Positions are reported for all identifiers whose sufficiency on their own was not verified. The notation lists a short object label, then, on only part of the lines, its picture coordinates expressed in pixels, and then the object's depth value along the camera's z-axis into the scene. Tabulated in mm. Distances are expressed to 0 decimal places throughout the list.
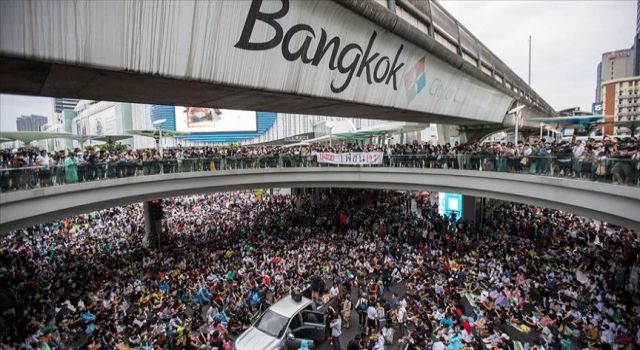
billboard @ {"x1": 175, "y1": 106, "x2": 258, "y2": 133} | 60750
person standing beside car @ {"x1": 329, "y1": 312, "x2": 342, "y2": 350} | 9227
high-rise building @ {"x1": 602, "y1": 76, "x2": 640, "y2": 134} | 87938
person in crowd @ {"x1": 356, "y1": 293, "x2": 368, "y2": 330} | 10461
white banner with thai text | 18312
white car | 8547
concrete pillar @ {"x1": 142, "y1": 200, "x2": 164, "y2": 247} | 19781
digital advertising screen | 20391
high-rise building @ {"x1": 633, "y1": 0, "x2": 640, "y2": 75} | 115225
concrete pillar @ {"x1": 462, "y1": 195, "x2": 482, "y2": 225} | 20109
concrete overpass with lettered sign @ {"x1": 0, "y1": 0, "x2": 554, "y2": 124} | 5371
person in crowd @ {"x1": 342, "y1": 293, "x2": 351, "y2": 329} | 10616
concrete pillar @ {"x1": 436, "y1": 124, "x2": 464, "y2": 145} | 29000
